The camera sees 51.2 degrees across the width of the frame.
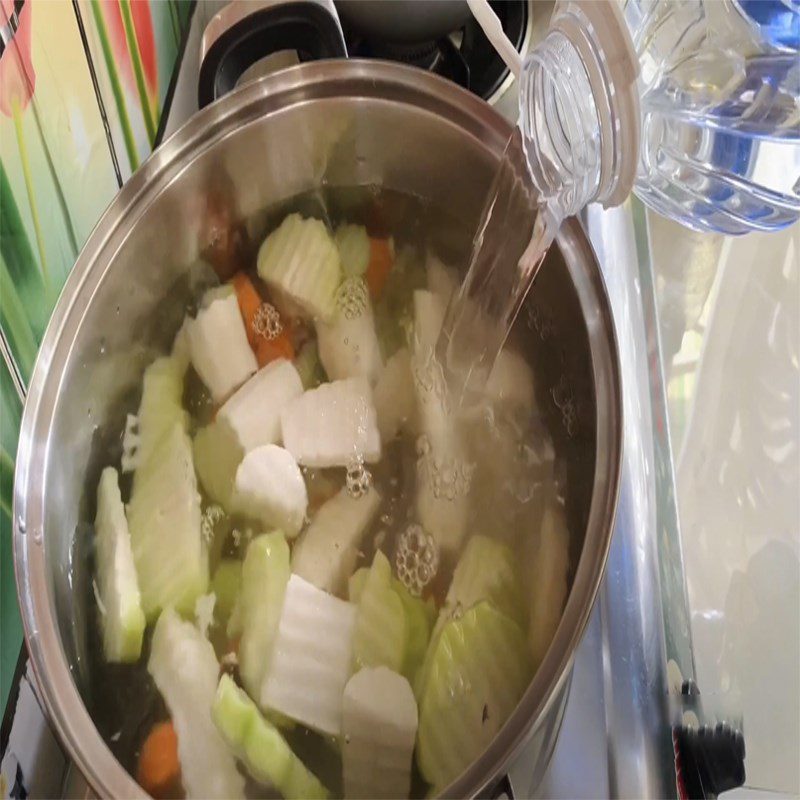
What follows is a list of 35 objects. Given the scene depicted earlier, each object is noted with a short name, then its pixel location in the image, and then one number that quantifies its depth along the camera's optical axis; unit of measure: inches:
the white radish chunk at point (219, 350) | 25.7
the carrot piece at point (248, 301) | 26.9
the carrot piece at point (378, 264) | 28.1
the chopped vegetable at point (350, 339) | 26.7
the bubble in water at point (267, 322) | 27.1
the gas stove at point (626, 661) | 19.3
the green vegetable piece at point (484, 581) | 21.6
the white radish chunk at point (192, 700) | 19.6
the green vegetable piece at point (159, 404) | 24.4
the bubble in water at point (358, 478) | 25.3
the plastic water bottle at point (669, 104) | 15.4
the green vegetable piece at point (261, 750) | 19.9
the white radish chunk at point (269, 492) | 23.9
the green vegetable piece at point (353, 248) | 28.0
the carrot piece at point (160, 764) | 19.5
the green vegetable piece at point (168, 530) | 22.0
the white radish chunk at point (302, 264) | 26.8
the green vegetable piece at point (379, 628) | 21.7
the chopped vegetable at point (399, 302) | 27.4
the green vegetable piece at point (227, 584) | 22.7
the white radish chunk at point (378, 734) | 20.2
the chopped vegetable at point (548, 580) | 19.2
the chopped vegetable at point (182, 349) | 25.8
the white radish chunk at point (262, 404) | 24.9
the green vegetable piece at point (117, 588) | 21.2
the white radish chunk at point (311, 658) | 21.1
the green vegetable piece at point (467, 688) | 19.2
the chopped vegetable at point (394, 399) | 26.1
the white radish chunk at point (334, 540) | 23.3
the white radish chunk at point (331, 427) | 25.4
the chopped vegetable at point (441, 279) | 27.1
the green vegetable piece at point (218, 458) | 24.1
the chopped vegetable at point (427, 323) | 26.8
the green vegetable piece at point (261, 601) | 21.6
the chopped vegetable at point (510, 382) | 25.0
